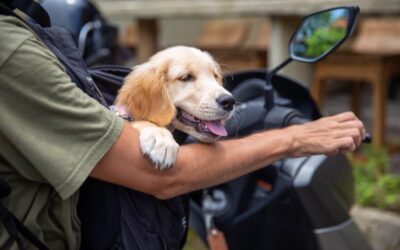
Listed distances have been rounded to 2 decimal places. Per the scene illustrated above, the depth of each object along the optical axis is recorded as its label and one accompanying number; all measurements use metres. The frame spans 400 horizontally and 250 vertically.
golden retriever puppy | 2.13
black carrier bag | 2.10
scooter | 2.31
